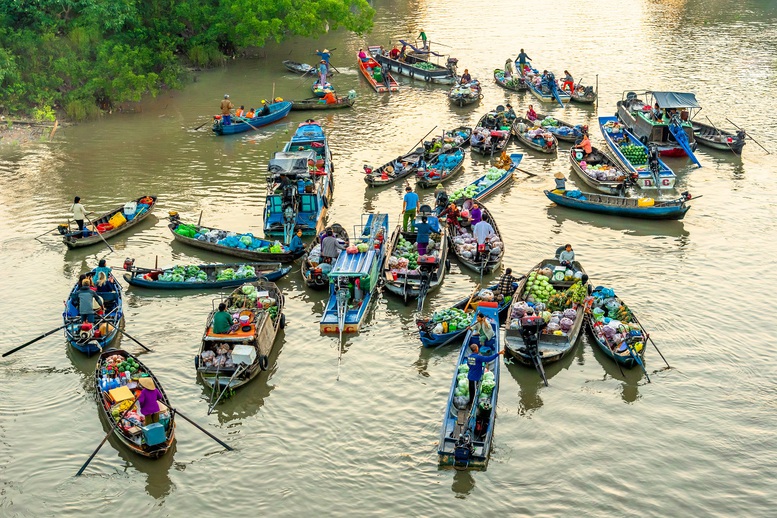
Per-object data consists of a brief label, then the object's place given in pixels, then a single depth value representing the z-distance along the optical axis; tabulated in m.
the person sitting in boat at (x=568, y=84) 41.06
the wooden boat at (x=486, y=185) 29.87
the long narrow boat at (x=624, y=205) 28.14
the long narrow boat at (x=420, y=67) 44.47
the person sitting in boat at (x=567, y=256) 24.12
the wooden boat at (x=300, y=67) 46.03
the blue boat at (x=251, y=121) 37.44
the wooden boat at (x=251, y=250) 25.62
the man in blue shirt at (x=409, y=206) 26.34
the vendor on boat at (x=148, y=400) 18.08
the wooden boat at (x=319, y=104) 40.62
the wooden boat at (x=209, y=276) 24.66
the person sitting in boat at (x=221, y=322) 21.00
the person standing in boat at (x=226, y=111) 37.19
